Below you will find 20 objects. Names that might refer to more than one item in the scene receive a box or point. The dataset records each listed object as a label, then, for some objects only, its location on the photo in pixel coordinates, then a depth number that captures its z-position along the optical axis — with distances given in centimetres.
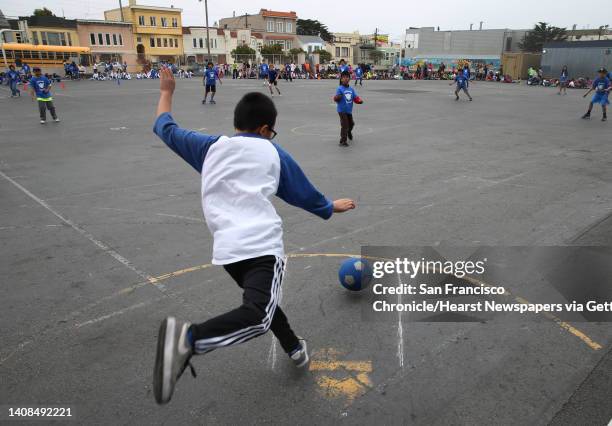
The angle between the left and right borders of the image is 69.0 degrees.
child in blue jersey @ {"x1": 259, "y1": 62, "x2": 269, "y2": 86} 4428
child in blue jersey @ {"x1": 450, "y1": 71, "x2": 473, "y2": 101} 2371
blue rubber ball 431
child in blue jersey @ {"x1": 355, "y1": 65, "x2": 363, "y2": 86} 3555
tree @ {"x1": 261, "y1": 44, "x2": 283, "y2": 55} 6725
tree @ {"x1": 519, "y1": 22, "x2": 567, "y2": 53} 6875
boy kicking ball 228
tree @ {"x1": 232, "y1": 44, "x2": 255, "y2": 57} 6619
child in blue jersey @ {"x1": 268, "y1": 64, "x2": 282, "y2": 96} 2772
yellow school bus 4500
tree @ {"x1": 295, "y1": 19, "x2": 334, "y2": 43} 10394
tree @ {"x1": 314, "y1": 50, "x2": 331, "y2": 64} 7556
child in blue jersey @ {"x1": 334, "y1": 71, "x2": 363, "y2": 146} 1172
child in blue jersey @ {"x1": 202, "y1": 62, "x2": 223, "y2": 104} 2086
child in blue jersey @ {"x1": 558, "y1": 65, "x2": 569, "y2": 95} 2936
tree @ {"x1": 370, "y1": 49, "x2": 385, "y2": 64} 8125
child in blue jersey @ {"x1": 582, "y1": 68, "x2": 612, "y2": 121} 1602
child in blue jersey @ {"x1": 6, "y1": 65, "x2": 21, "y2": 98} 2573
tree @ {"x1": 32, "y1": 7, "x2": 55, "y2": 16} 7850
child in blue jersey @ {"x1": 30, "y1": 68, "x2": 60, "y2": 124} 1515
